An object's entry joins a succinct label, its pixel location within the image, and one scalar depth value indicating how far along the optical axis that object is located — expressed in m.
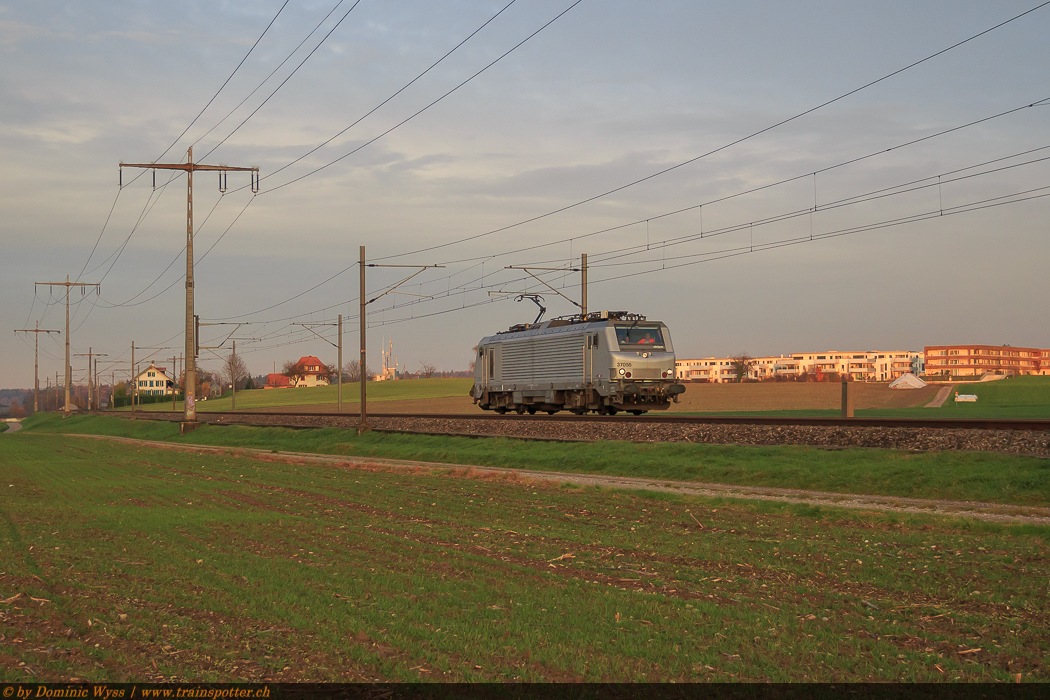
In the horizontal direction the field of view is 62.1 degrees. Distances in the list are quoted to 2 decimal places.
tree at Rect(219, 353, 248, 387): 84.39
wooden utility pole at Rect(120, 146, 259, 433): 46.53
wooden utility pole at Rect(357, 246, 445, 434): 40.78
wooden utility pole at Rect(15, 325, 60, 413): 118.76
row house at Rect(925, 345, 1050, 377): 193.25
